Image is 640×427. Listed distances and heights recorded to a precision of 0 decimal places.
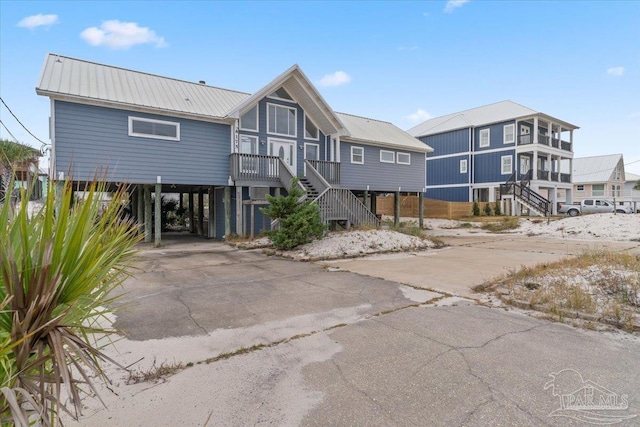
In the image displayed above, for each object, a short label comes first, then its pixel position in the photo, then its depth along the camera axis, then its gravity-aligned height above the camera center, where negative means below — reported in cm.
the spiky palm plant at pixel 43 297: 121 -37
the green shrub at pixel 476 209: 2758 -51
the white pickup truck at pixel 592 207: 2847 -39
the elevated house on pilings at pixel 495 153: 2820 +448
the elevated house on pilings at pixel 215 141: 1170 +271
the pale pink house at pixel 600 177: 4284 +332
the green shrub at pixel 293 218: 1119 -50
